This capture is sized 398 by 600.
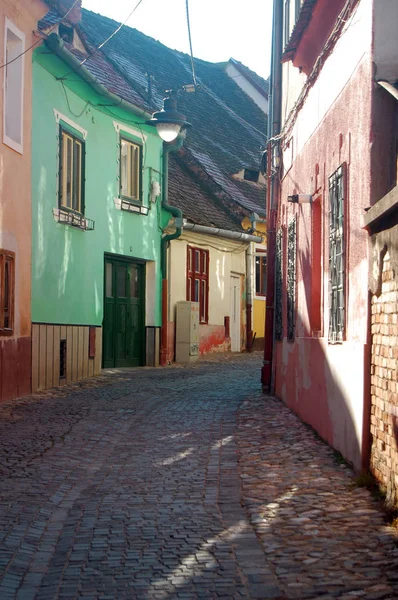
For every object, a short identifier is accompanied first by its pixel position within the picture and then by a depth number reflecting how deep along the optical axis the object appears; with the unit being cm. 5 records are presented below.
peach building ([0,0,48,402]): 1258
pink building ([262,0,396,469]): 733
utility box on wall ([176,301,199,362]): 2181
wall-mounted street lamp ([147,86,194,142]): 1733
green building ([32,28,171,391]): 1466
